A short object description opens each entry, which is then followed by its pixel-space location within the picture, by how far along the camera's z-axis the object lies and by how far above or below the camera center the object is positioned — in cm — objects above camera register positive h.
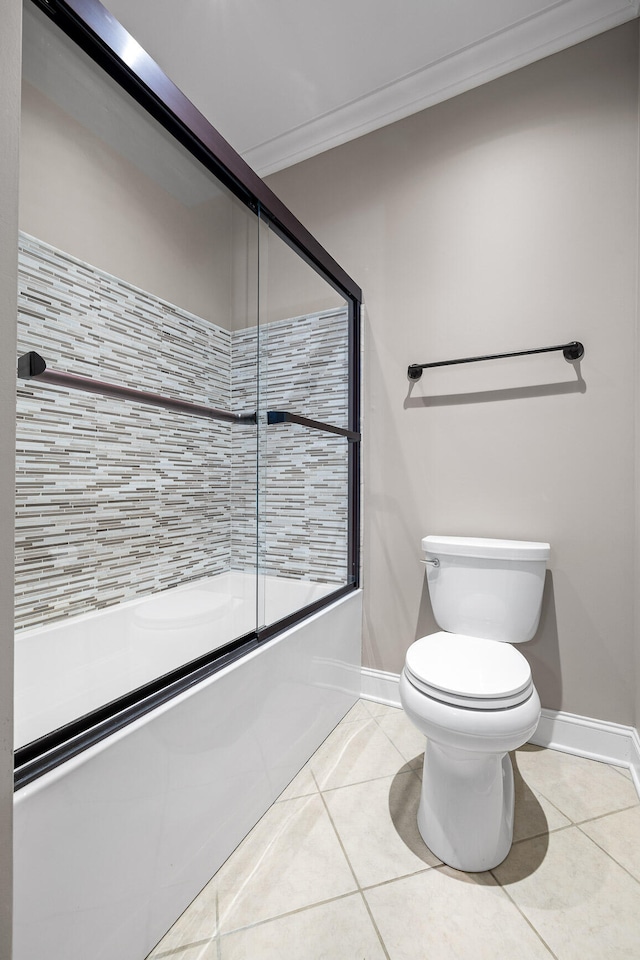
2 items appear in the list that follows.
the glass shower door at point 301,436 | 152 +17
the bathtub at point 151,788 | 73 -61
